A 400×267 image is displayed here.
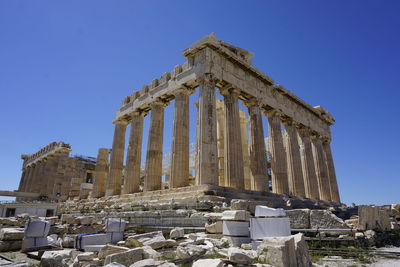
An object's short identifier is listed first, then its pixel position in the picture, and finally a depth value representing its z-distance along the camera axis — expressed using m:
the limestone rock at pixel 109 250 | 5.72
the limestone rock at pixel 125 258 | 4.98
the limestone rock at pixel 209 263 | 4.07
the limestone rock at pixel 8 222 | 12.03
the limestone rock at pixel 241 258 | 4.30
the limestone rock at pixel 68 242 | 8.23
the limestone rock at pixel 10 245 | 8.01
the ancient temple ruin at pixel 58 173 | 36.88
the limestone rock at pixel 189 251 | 5.34
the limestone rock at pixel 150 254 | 5.30
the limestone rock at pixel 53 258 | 5.61
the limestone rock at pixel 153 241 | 6.46
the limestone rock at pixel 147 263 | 4.17
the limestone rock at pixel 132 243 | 6.65
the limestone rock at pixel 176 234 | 7.66
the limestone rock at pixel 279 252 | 4.40
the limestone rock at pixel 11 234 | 8.13
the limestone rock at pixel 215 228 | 8.09
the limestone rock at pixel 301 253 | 4.61
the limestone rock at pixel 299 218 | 7.81
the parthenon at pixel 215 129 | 16.45
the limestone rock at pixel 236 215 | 7.11
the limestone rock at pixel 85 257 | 5.50
